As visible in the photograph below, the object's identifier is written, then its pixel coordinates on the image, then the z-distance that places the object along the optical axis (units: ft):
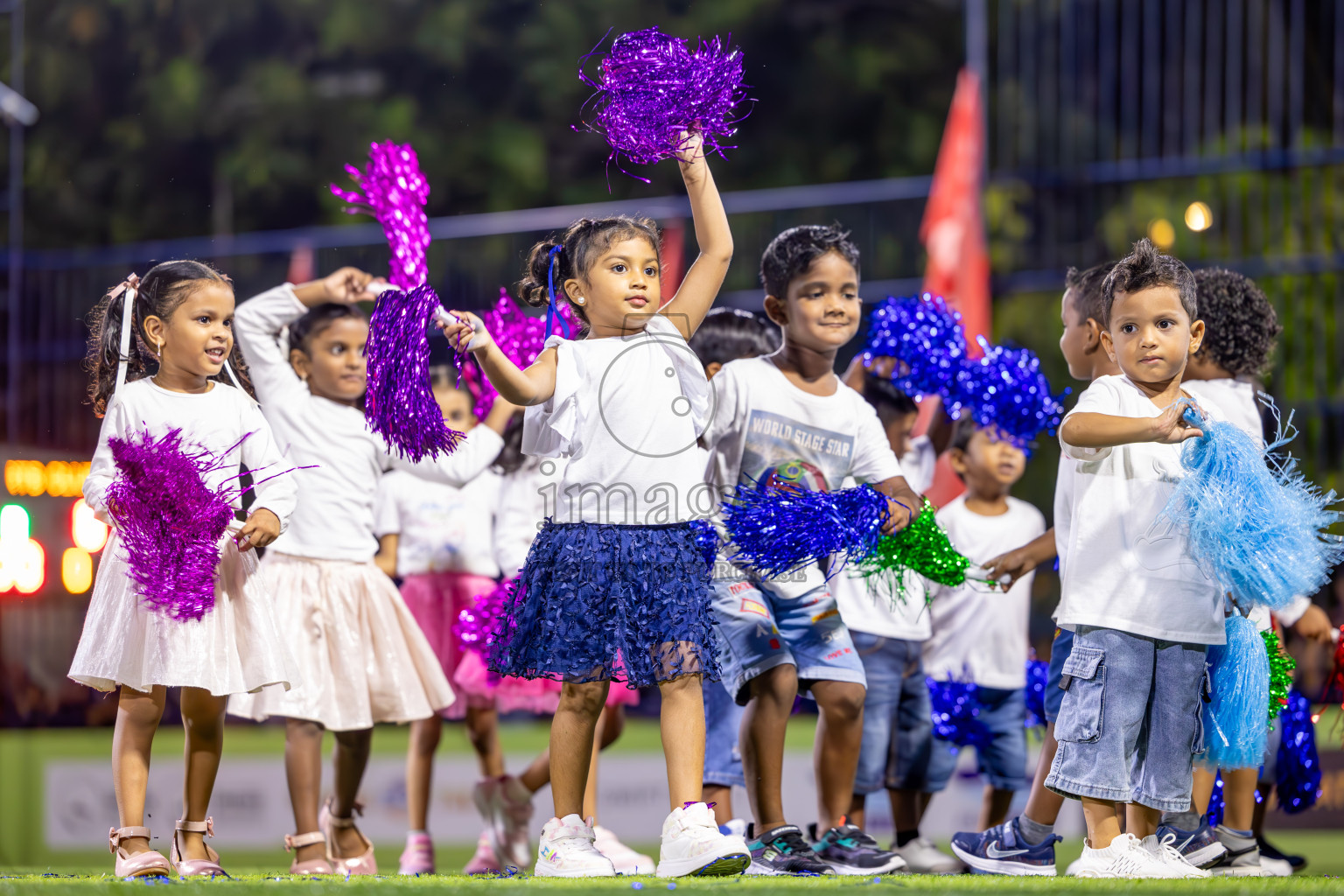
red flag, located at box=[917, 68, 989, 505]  63.93
